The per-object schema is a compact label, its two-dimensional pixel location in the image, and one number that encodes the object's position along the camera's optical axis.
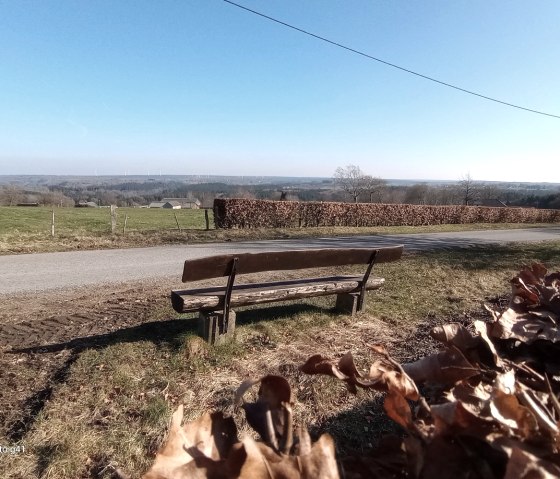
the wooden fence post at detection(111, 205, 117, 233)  15.81
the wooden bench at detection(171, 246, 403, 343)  4.01
